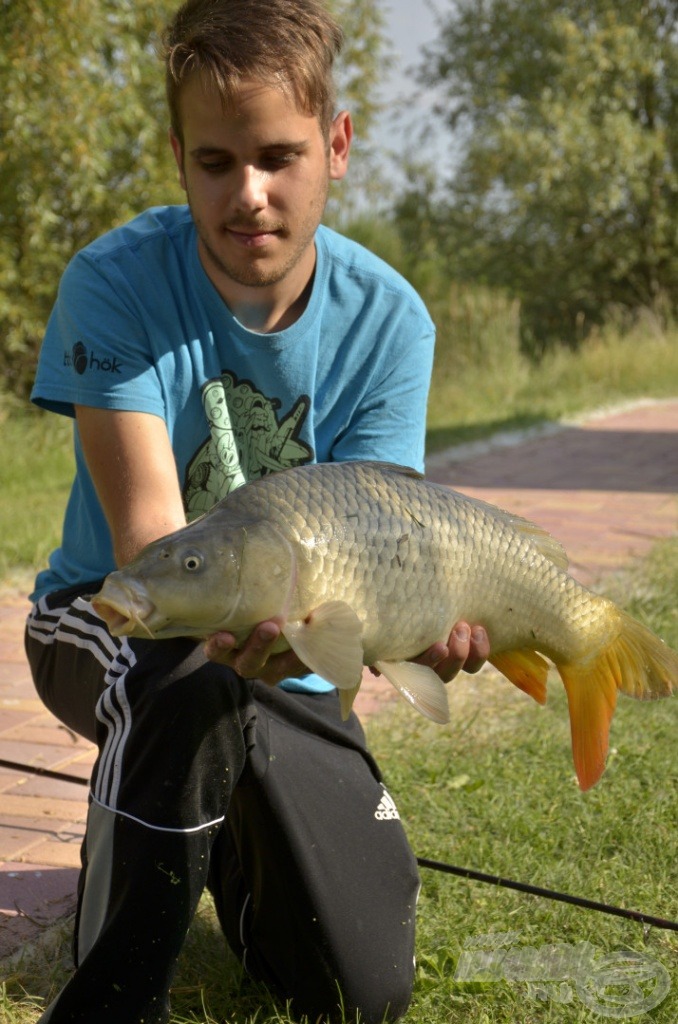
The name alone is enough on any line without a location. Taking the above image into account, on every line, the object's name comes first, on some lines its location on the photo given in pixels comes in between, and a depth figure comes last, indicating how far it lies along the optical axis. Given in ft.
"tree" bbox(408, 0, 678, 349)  63.05
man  5.94
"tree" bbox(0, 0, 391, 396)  23.72
